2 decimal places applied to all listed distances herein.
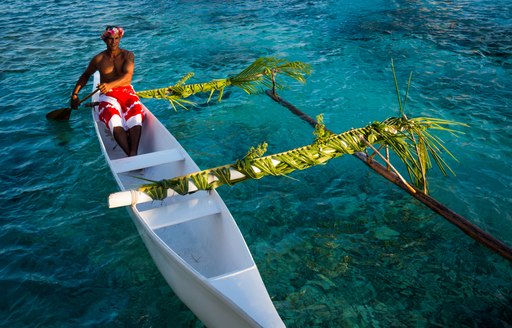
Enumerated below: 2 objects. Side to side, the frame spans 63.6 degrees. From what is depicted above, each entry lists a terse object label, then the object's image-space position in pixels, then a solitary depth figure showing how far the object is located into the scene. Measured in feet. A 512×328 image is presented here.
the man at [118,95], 18.10
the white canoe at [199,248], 9.35
